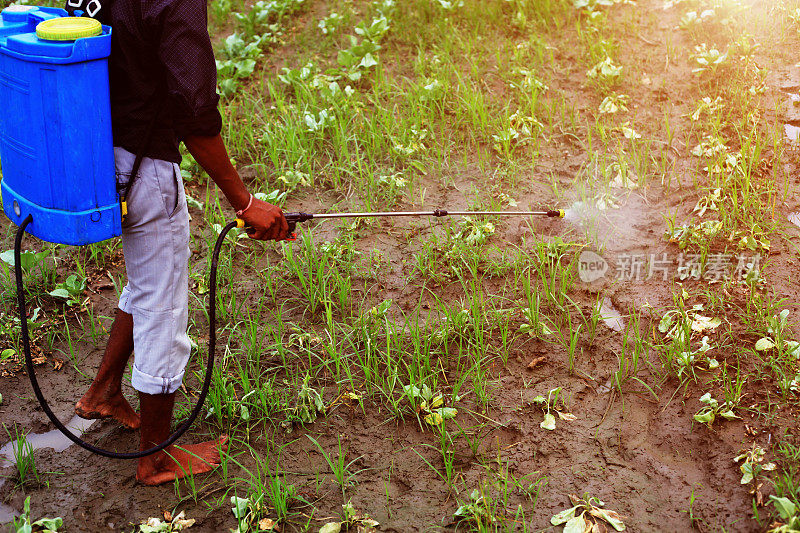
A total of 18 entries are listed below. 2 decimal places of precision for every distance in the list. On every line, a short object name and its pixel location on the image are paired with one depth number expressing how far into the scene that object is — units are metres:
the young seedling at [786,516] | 2.35
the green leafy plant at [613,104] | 4.59
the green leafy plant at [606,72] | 4.71
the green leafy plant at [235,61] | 5.04
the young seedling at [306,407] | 3.08
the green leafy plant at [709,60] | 4.58
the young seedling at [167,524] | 2.67
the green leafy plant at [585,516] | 2.58
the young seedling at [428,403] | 3.02
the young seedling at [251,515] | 2.66
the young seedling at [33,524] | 2.58
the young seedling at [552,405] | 3.02
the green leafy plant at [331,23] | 5.57
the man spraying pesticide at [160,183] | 2.23
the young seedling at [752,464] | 2.64
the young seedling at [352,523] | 2.63
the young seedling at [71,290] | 3.68
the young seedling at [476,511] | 2.60
